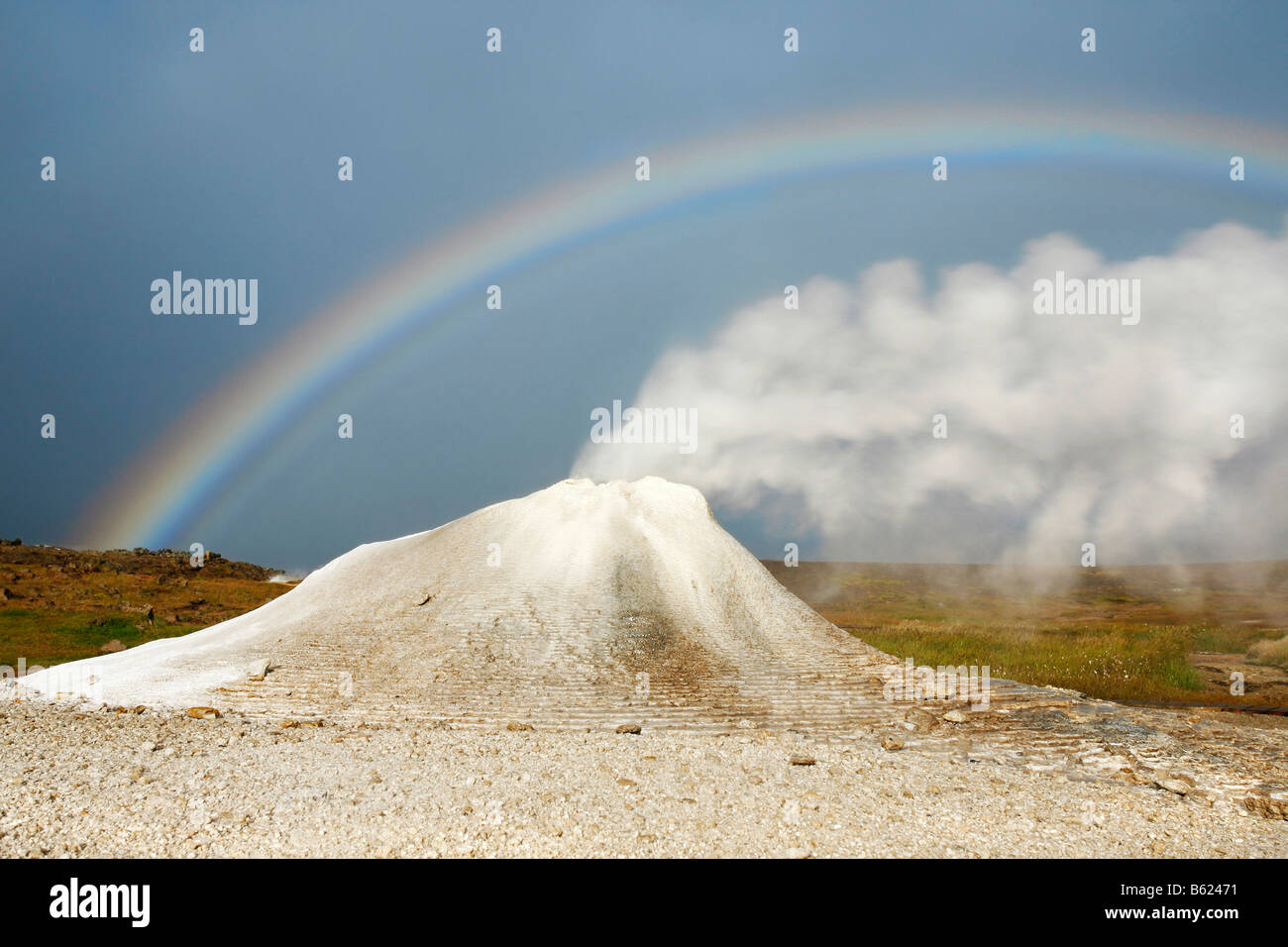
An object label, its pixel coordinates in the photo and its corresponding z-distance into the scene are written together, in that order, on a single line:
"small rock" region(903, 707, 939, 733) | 15.16
